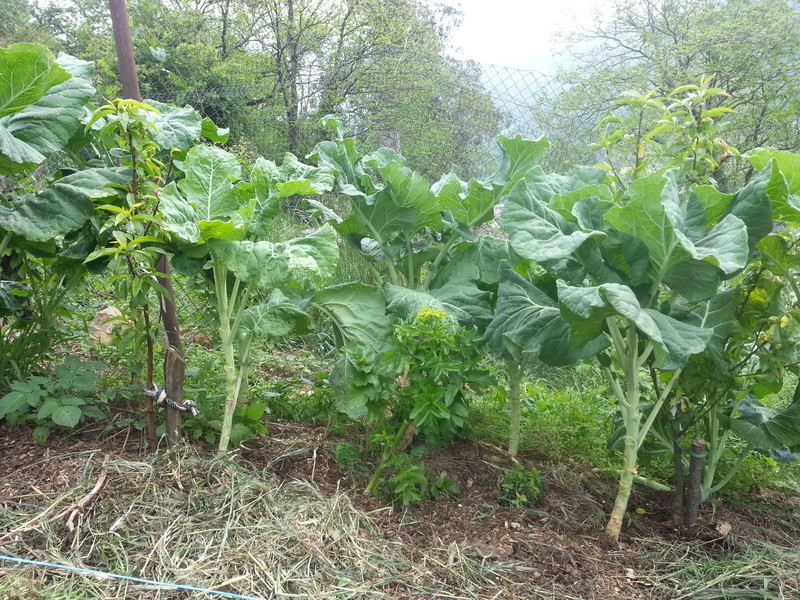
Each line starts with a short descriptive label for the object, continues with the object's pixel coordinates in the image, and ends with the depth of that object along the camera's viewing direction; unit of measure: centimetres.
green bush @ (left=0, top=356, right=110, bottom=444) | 238
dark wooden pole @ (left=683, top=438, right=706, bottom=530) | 221
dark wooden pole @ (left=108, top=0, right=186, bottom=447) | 231
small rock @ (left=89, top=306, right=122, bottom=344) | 380
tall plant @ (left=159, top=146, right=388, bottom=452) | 217
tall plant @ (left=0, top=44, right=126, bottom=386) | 220
